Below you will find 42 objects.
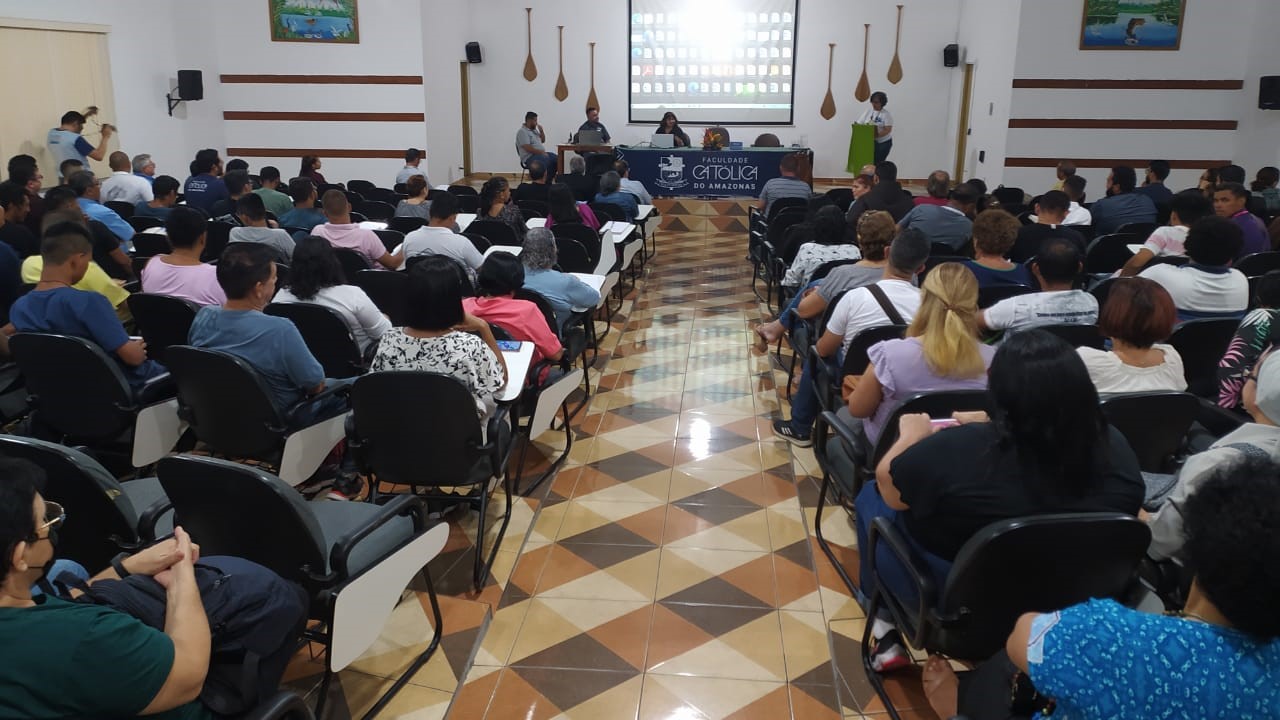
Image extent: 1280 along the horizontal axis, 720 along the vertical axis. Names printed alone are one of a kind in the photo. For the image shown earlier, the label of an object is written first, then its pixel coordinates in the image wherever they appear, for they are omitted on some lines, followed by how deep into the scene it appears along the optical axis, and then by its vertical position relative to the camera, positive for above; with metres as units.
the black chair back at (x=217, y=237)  5.72 -0.57
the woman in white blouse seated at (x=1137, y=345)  2.69 -0.57
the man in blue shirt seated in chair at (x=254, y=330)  3.14 -0.63
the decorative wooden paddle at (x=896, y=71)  13.27 +1.15
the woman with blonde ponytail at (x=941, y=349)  2.77 -0.59
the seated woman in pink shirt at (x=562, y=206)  6.24 -0.40
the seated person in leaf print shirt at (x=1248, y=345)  3.04 -0.62
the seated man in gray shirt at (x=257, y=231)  5.04 -0.47
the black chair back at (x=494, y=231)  6.12 -0.55
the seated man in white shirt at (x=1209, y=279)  3.84 -0.52
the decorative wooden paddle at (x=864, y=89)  13.35 +0.90
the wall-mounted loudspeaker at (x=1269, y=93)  9.73 +0.66
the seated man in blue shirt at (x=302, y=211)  6.14 -0.44
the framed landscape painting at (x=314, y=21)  12.03 +1.60
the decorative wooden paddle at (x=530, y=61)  13.84 +1.29
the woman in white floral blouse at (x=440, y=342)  3.03 -0.65
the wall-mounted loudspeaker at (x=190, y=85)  11.24 +0.70
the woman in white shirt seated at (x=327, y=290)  3.70 -0.59
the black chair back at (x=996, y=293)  4.09 -0.61
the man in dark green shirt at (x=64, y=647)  1.37 -0.77
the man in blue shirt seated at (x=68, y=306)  3.32 -0.59
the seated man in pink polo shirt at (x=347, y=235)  5.21 -0.50
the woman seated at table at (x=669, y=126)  12.84 +0.32
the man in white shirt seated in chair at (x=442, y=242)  5.09 -0.53
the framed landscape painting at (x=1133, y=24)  10.20 +1.43
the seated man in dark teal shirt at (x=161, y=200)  6.77 -0.42
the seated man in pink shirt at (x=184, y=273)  4.04 -0.57
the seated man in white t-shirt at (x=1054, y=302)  3.52 -0.56
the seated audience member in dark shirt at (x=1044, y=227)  5.56 -0.44
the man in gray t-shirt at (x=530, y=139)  12.77 +0.11
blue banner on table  11.61 -0.25
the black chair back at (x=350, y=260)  4.92 -0.61
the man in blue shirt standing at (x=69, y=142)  9.18 +0.00
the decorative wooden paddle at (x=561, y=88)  14.00 +0.89
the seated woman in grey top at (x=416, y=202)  6.77 -0.42
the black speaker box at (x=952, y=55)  12.91 +1.35
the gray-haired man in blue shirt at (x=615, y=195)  7.68 -0.40
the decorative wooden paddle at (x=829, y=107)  13.61 +0.64
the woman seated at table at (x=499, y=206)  6.45 -0.42
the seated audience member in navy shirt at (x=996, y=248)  4.15 -0.43
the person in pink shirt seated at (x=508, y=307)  3.74 -0.65
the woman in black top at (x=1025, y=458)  1.90 -0.64
